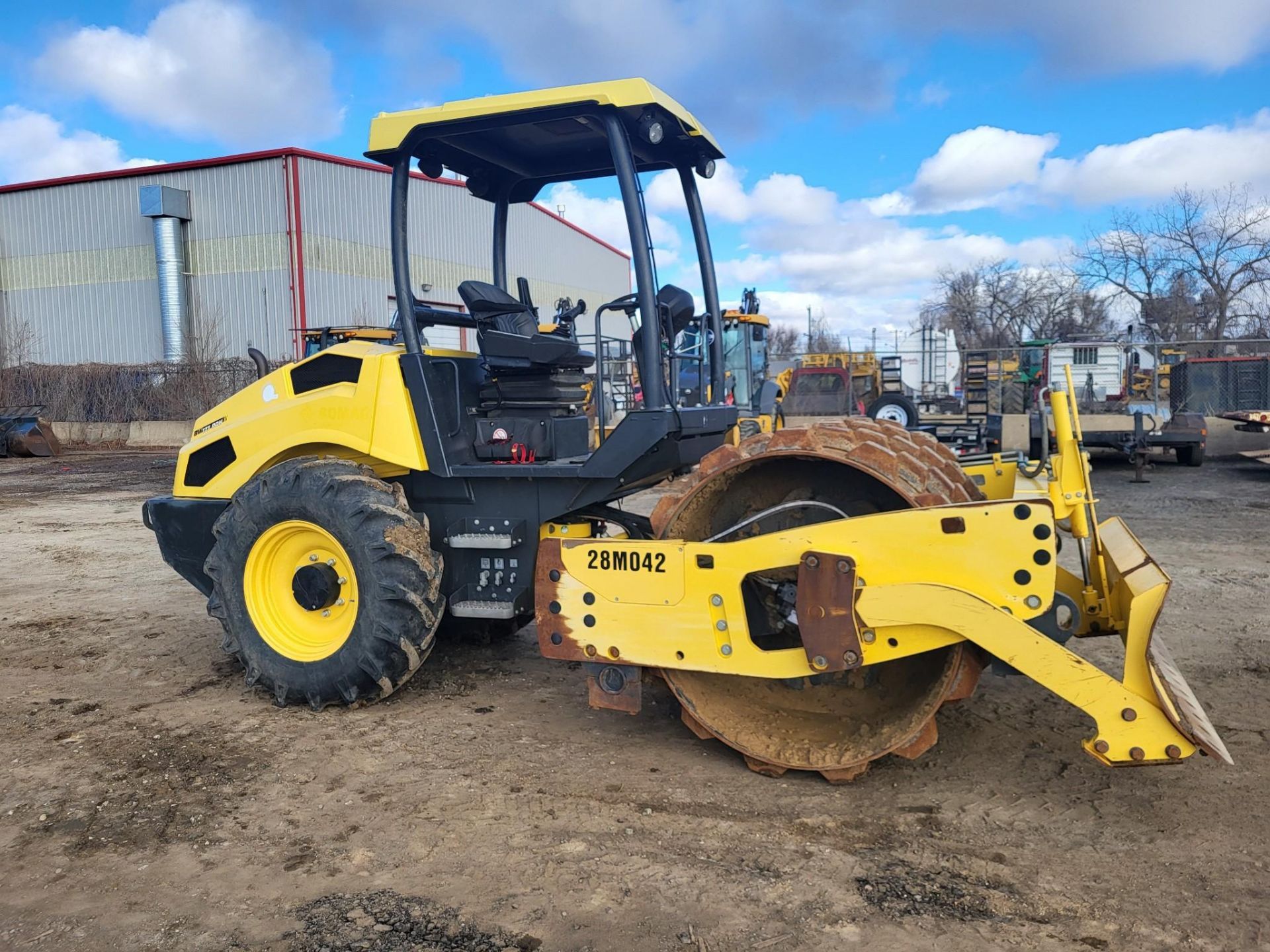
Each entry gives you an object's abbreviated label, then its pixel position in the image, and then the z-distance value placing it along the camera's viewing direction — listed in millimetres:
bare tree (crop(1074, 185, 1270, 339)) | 29906
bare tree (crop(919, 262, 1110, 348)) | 40969
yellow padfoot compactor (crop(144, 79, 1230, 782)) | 3219
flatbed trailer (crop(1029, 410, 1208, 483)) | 13211
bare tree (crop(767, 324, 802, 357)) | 56656
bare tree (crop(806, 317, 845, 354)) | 51847
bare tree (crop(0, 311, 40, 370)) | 26406
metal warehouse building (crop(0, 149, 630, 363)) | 24516
